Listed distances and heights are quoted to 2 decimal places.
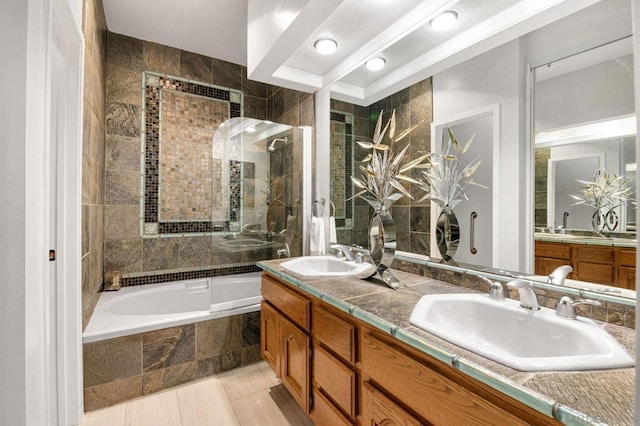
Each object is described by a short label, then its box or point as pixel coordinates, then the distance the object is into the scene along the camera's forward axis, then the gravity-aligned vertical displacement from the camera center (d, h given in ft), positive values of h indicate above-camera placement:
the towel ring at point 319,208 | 7.64 +0.12
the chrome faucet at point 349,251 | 6.41 -0.88
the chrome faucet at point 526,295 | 3.12 -0.90
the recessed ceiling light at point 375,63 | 5.85 +3.08
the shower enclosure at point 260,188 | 8.00 +0.67
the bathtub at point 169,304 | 6.18 -2.40
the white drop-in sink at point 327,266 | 5.15 -1.10
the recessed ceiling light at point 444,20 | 4.56 +3.11
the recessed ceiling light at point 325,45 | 6.08 +3.58
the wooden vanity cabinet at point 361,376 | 2.27 -1.77
